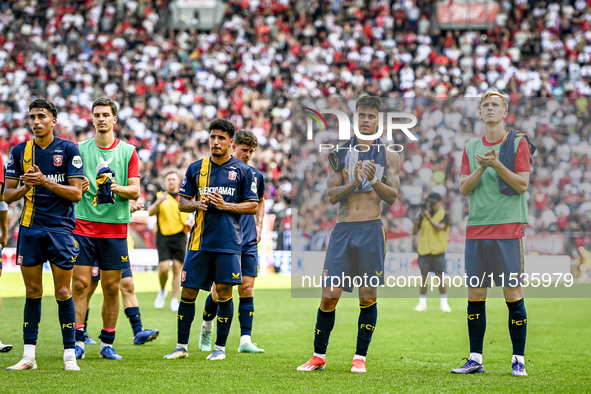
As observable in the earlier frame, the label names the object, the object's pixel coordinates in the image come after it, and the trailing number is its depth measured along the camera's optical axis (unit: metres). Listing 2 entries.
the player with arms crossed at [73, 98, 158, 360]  13.59
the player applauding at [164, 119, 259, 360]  13.21
